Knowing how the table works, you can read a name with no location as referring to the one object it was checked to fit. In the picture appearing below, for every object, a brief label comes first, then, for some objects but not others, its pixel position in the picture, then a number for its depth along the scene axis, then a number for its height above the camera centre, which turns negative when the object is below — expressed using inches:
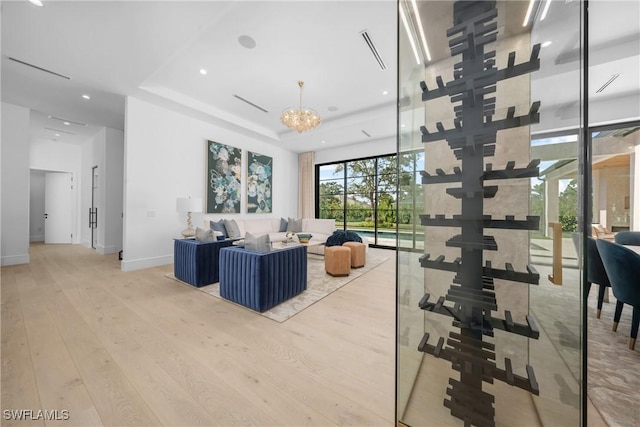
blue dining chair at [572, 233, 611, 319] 90.0 -23.2
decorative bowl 180.1 -19.9
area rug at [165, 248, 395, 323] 95.7 -41.8
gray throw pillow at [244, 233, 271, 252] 103.0 -14.3
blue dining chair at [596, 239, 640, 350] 69.3 -19.0
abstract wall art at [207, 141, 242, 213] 206.1 +35.0
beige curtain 298.4 +38.3
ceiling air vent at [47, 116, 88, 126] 190.6 +81.0
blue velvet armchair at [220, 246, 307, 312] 95.3 -28.9
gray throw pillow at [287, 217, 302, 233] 252.5 -13.1
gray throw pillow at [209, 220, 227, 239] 192.9 -11.6
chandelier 159.2 +69.6
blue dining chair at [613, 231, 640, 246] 104.9 -10.5
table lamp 164.7 +5.8
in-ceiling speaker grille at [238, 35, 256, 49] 109.3 +86.7
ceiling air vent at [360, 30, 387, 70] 105.6 +86.5
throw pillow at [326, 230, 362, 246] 192.5 -21.1
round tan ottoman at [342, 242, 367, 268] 168.7 -30.6
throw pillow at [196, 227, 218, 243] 133.2 -13.9
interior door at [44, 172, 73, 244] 272.1 +8.5
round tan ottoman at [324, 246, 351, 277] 146.6 -31.9
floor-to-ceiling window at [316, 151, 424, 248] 256.7 +23.0
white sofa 219.1 -14.7
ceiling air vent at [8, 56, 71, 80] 115.5 +78.9
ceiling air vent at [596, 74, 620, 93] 120.8 +76.8
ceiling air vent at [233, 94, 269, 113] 168.2 +89.4
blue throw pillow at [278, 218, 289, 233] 258.8 -14.6
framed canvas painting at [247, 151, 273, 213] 244.8 +35.5
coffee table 181.2 -25.5
